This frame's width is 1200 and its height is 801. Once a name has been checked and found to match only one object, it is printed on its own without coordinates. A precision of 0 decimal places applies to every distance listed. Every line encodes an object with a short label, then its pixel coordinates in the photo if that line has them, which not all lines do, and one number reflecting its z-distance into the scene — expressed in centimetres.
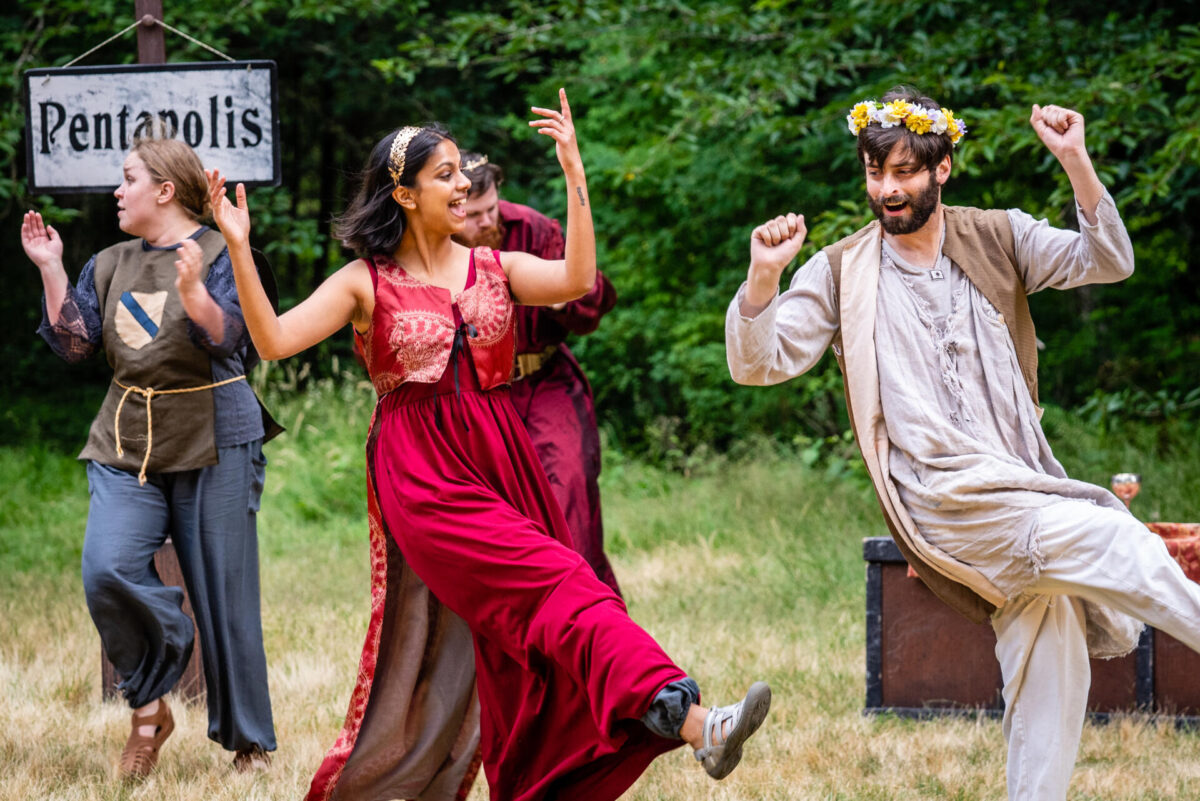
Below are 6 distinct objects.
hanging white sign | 1026
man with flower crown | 693
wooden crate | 1026
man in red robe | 1072
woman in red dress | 677
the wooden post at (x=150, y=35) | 1100
